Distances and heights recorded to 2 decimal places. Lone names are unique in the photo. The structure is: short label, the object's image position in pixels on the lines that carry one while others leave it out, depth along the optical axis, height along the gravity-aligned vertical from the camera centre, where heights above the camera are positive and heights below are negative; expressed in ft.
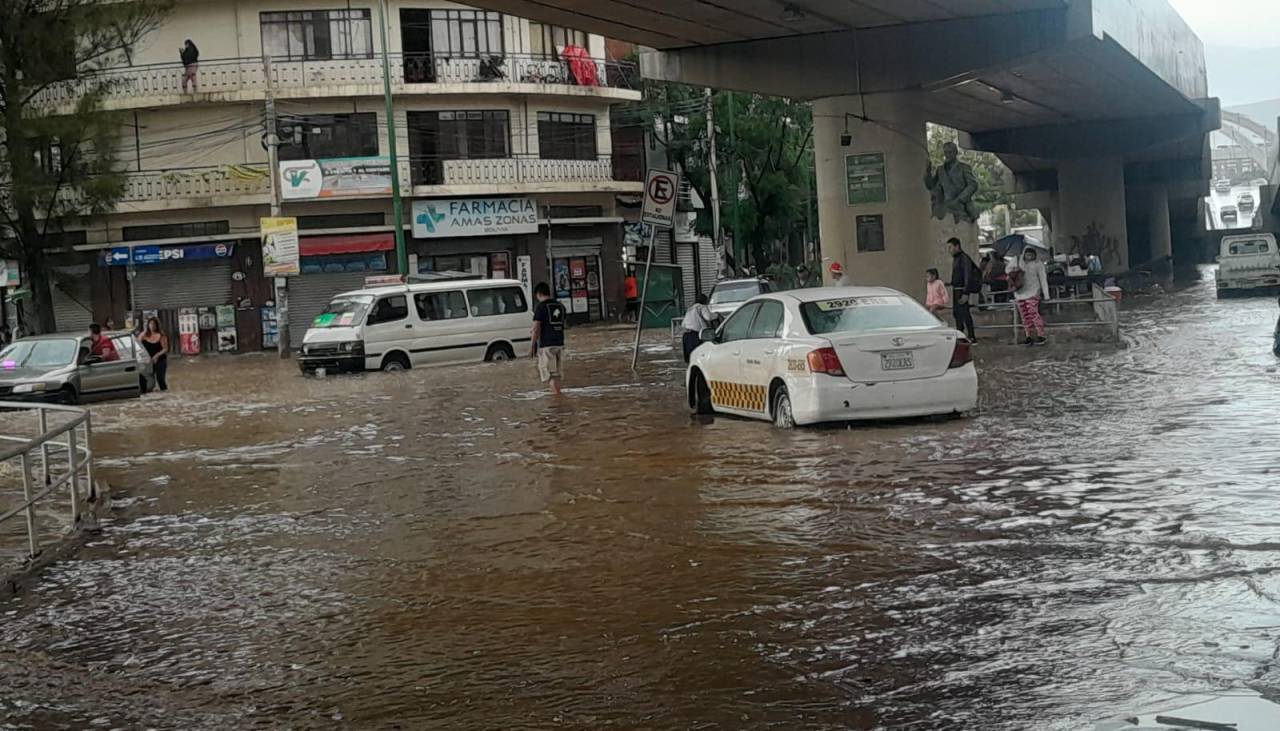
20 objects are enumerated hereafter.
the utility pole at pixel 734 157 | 172.65 +15.40
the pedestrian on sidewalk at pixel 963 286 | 81.92 -0.64
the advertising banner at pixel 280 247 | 136.77 +6.42
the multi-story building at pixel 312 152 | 152.25 +16.72
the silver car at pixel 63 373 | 84.07 -2.42
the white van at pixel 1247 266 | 125.70 -0.83
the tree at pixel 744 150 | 177.47 +16.58
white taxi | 46.88 -2.49
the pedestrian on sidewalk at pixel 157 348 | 97.76 -1.49
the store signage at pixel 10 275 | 155.02 +6.19
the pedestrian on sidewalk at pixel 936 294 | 82.17 -0.99
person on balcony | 151.84 +25.97
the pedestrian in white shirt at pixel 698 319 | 65.87 -1.21
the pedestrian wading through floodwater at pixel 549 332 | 73.67 -1.53
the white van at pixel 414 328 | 98.43 -1.25
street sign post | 76.18 +4.82
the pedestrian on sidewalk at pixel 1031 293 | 79.97 -1.23
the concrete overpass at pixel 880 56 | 87.20 +14.69
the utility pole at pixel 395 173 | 140.87 +13.08
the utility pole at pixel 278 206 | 139.23 +10.71
